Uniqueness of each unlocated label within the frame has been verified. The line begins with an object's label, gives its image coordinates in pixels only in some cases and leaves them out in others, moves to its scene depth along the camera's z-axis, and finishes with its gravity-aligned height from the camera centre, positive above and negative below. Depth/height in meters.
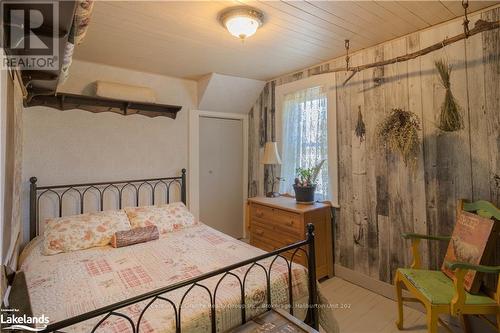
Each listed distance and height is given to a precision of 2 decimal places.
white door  3.61 -0.04
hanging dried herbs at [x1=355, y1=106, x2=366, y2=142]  2.56 +0.39
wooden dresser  2.62 -0.60
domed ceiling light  1.76 +1.04
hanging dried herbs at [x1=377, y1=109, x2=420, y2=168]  2.14 +0.29
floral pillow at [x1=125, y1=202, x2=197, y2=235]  2.47 -0.44
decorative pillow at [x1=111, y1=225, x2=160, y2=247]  2.18 -0.54
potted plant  2.83 -0.17
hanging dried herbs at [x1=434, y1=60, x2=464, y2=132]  1.93 +0.42
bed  1.23 -0.66
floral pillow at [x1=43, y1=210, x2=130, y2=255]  2.06 -0.47
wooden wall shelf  2.42 +0.71
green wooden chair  1.54 -0.80
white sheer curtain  2.93 +0.41
